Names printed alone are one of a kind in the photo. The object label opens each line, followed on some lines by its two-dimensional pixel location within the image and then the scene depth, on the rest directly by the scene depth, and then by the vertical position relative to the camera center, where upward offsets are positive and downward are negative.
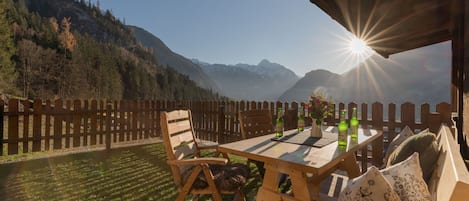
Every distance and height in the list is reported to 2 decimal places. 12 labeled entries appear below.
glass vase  2.51 -0.31
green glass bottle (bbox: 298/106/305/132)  2.95 -0.25
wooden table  1.60 -0.41
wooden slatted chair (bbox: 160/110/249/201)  2.01 -0.69
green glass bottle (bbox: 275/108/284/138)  2.56 -0.29
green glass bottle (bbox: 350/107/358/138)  2.32 -0.25
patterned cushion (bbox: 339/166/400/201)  1.01 -0.39
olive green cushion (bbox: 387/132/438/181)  1.49 -0.33
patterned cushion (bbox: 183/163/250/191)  2.10 -0.72
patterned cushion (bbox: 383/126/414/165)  2.56 -0.40
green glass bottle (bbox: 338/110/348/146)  2.08 -0.28
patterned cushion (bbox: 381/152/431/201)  1.09 -0.37
